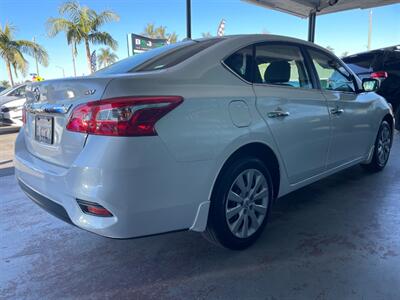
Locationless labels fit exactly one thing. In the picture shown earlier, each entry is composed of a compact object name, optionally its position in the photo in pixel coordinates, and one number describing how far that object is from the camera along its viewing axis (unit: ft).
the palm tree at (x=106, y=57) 104.37
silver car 6.49
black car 26.58
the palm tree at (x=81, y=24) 59.26
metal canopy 32.40
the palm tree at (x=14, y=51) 64.34
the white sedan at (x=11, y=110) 32.30
